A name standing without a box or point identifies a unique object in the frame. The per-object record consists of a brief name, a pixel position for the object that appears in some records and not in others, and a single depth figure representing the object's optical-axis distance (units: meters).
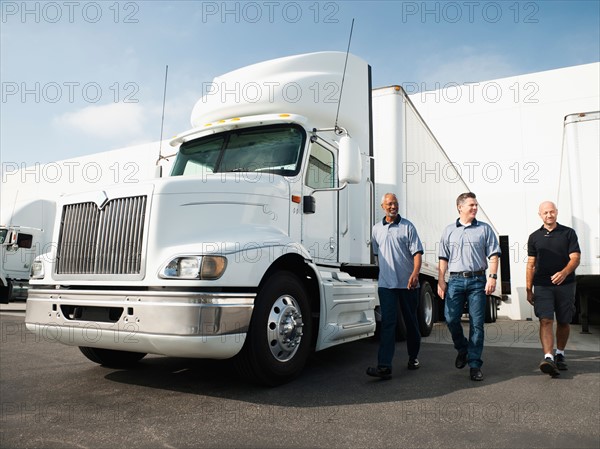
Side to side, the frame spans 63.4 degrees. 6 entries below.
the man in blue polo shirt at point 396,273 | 4.79
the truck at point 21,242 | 15.74
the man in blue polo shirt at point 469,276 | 4.72
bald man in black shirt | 5.00
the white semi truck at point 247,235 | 3.71
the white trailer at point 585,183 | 6.90
